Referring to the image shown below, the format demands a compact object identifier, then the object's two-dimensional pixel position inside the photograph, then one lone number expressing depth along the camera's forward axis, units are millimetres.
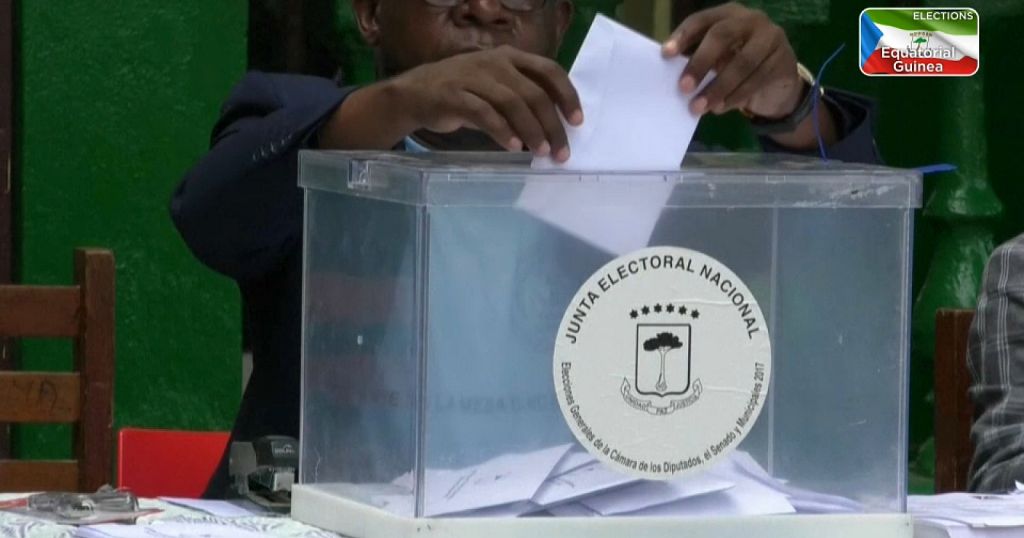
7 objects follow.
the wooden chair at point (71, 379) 7036
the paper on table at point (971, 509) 5936
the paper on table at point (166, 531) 5863
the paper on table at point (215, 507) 6024
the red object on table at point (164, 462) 6885
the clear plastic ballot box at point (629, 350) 5829
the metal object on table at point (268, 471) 6083
